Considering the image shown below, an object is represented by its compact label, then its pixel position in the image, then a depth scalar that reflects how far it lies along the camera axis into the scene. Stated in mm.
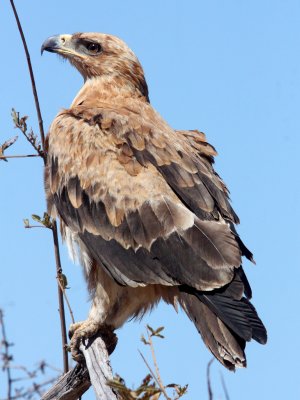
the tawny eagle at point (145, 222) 10875
